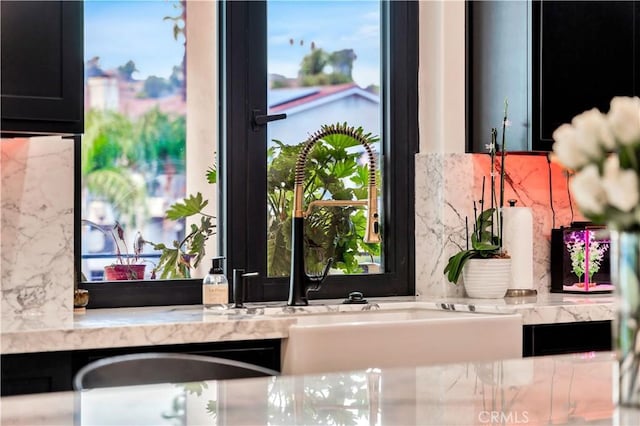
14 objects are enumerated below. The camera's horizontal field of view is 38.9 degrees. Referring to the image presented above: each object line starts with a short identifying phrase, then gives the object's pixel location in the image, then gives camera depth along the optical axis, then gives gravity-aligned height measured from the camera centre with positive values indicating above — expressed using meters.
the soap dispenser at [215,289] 3.07 -0.20
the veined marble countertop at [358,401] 1.31 -0.27
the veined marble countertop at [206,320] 2.44 -0.27
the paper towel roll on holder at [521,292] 3.45 -0.24
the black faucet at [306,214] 3.15 +0.05
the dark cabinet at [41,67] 2.55 +0.47
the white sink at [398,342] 2.70 -0.35
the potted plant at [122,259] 3.26 -0.11
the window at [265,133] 3.31 +0.37
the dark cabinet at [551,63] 3.38 +0.63
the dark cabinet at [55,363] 2.39 -0.36
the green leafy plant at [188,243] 3.43 -0.05
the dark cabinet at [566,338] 3.00 -0.37
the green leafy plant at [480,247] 3.38 -0.07
